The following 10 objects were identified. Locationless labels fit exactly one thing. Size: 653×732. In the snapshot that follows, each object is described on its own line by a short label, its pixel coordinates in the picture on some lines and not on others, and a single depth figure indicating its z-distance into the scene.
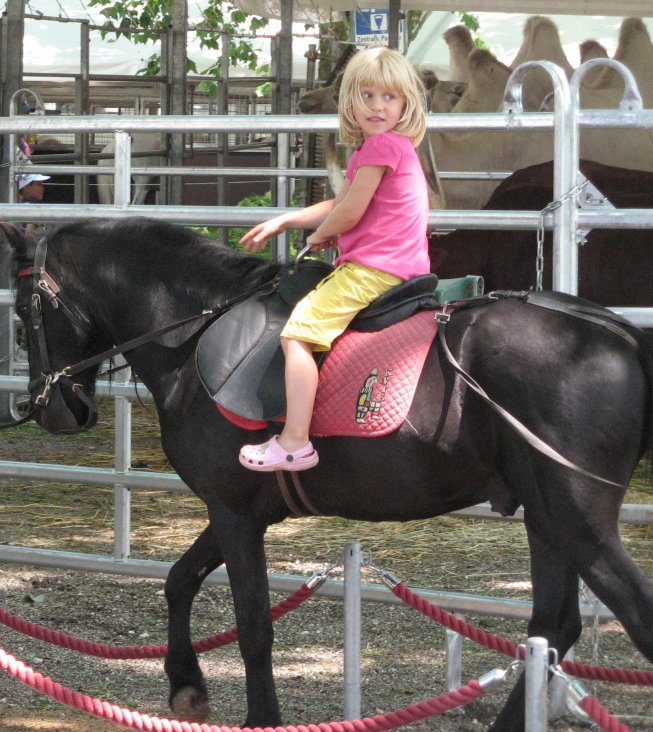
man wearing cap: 17.09
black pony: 5.76
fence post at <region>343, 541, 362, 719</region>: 6.91
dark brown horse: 12.98
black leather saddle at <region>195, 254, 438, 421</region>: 6.25
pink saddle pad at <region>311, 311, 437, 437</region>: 6.01
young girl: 6.08
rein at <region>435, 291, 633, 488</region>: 5.71
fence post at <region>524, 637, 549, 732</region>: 5.16
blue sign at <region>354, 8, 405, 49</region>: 16.17
